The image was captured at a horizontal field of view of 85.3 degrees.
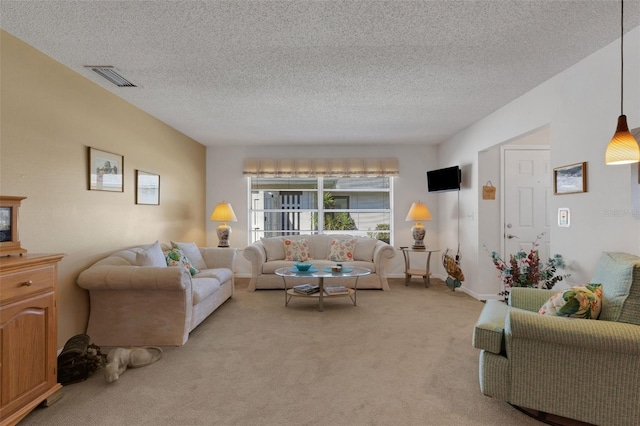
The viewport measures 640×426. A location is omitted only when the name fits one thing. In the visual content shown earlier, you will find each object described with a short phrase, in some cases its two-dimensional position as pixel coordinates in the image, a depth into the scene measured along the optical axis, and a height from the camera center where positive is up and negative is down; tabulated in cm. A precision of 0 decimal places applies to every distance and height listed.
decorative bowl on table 444 -70
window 671 +17
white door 478 +19
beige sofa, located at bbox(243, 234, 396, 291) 535 -79
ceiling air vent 306 +127
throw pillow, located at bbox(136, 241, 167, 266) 340 -45
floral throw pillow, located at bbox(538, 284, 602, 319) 204 -54
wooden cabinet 185 -70
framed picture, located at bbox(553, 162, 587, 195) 292 +31
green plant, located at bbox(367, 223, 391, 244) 672 -41
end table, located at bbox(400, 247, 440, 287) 562 -95
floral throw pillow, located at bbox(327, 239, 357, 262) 571 -62
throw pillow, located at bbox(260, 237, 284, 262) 575 -59
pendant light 202 +39
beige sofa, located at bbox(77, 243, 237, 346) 307 -83
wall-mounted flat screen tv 533 +55
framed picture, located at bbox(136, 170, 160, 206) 423 +31
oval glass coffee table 422 -76
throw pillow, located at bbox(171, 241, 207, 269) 450 -54
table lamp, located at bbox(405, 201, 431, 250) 595 -11
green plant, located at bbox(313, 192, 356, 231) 672 -14
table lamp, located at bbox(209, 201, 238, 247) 595 -11
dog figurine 249 -114
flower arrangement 322 -59
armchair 184 -79
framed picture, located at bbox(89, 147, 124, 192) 339 +43
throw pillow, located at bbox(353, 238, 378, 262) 575 -61
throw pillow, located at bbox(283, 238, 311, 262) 570 -62
